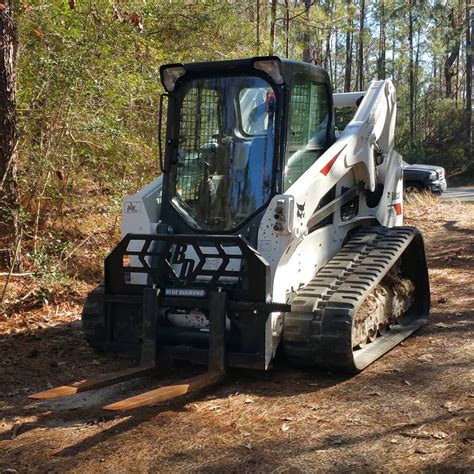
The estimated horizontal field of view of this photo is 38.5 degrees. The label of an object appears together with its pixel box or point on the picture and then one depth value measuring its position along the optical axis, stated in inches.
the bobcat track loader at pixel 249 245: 204.2
